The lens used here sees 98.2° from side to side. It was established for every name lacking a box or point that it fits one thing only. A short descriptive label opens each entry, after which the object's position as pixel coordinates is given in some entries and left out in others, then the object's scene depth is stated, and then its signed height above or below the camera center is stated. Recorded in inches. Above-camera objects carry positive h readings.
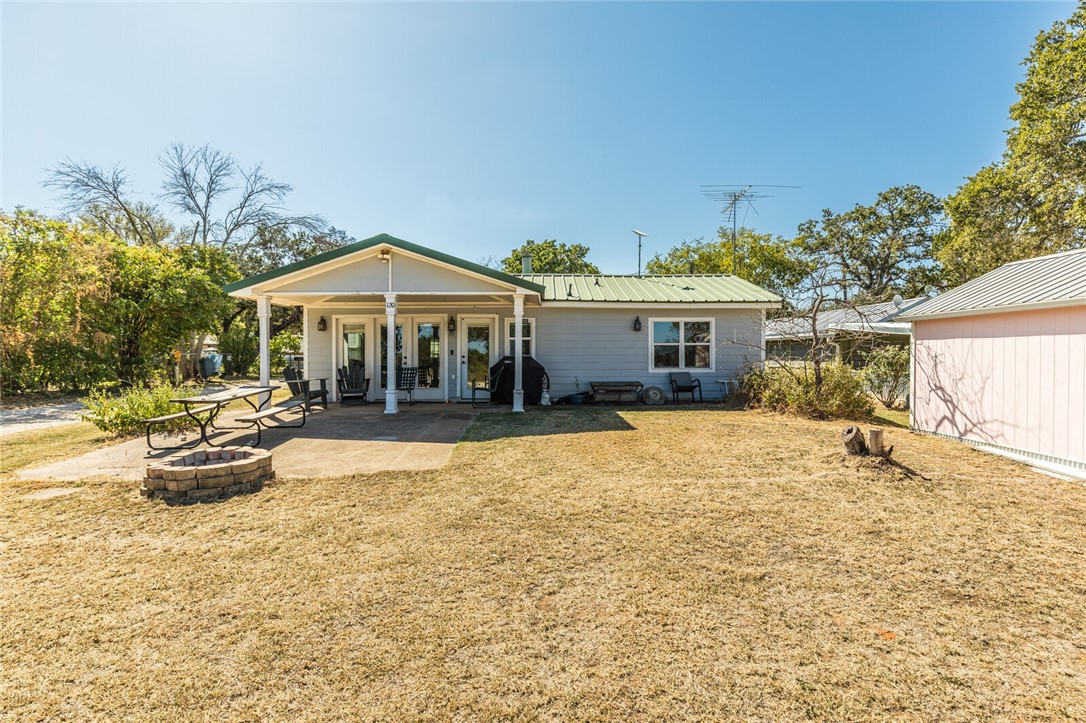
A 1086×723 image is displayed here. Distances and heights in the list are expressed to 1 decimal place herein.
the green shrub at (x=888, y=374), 460.8 -27.1
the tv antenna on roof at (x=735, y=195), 753.0 +249.4
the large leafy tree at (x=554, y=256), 1380.4 +285.1
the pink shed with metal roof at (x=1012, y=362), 221.3 -8.8
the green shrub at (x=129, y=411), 281.3 -32.6
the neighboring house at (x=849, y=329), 410.0 +17.5
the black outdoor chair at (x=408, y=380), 451.8 -25.7
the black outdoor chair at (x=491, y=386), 449.4 -33.7
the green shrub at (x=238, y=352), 837.2 +5.9
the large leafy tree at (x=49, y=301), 441.1 +55.1
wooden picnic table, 248.8 -24.9
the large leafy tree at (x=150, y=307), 502.0 +54.6
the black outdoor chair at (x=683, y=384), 466.9 -33.8
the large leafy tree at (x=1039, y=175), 545.6 +228.3
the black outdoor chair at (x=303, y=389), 376.5 -28.8
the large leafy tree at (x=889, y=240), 1087.0 +254.8
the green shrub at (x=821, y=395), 374.0 -37.8
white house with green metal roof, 462.9 +15.6
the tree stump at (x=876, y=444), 224.7 -46.3
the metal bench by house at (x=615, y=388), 454.3 -36.0
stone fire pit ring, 172.6 -45.8
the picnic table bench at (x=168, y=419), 236.3 -32.3
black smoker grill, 451.8 -27.1
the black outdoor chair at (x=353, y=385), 438.3 -29.4
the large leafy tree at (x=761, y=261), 1181.1 +225.5
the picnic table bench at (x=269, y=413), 265.4 -39.0
